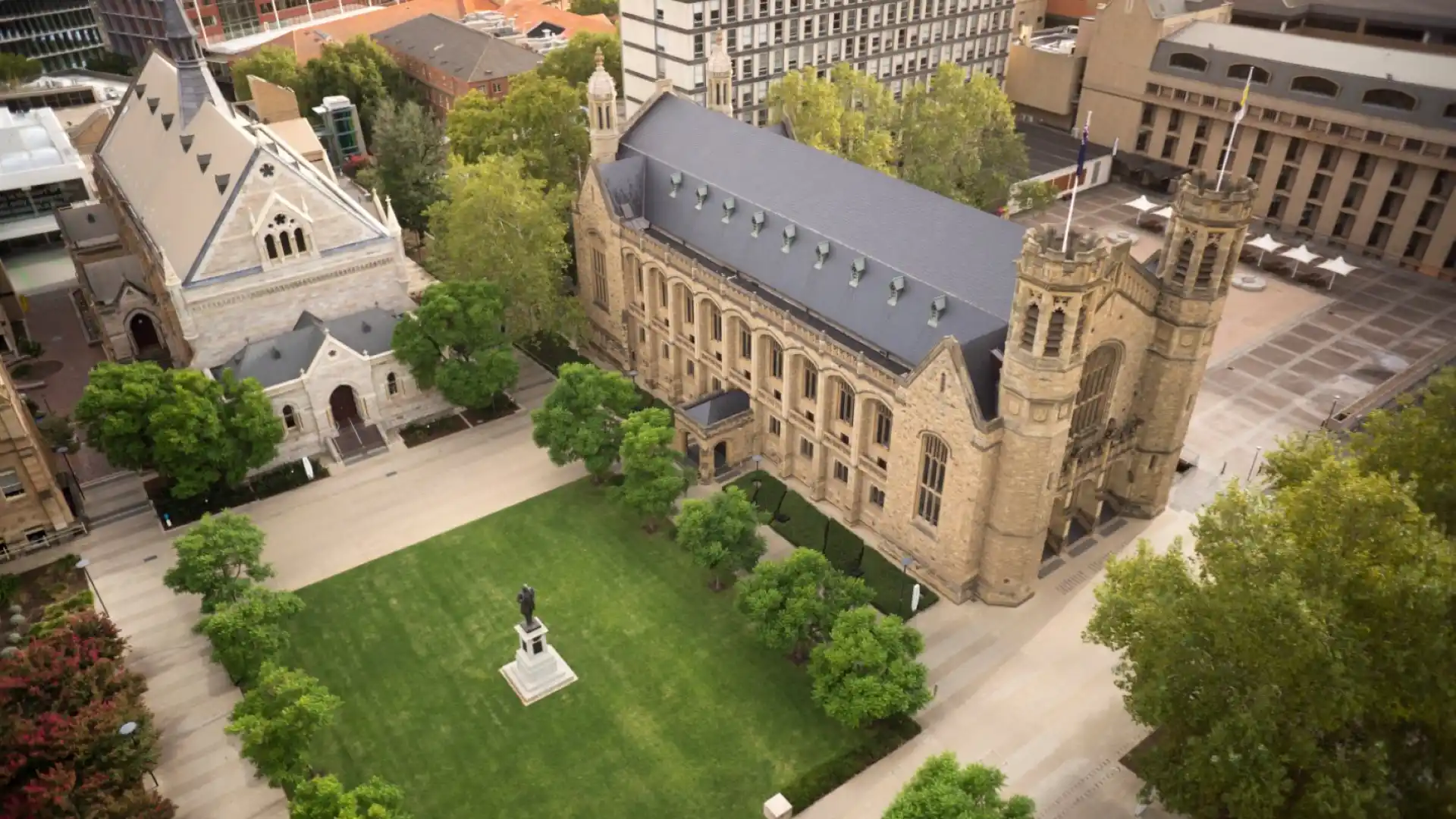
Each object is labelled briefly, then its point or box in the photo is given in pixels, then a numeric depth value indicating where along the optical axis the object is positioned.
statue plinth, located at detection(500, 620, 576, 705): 52.78
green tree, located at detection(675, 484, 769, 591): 56.69
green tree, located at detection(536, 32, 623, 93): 122.00
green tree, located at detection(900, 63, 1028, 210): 97.12
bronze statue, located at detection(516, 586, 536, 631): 50.53
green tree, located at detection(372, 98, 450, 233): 102.31
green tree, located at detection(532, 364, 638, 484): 66.62
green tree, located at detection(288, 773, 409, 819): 41.09
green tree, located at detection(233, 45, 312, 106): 130.88
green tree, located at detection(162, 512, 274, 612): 53.28
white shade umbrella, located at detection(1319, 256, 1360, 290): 97.31
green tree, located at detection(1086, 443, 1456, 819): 37.94
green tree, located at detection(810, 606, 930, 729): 47.59
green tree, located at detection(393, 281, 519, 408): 71.62
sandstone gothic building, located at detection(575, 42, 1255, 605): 53.69
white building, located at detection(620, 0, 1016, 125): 108.69
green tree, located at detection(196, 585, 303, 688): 50.03
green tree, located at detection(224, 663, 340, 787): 44.31
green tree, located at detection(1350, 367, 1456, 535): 47.94
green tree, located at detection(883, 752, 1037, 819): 38.75
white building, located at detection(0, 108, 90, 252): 96.56
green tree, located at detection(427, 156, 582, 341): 76.69
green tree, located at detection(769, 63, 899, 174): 93.56
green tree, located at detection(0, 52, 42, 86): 129.62
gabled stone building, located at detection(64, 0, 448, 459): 69.75
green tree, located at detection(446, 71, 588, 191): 94.38
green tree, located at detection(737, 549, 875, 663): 51.66
